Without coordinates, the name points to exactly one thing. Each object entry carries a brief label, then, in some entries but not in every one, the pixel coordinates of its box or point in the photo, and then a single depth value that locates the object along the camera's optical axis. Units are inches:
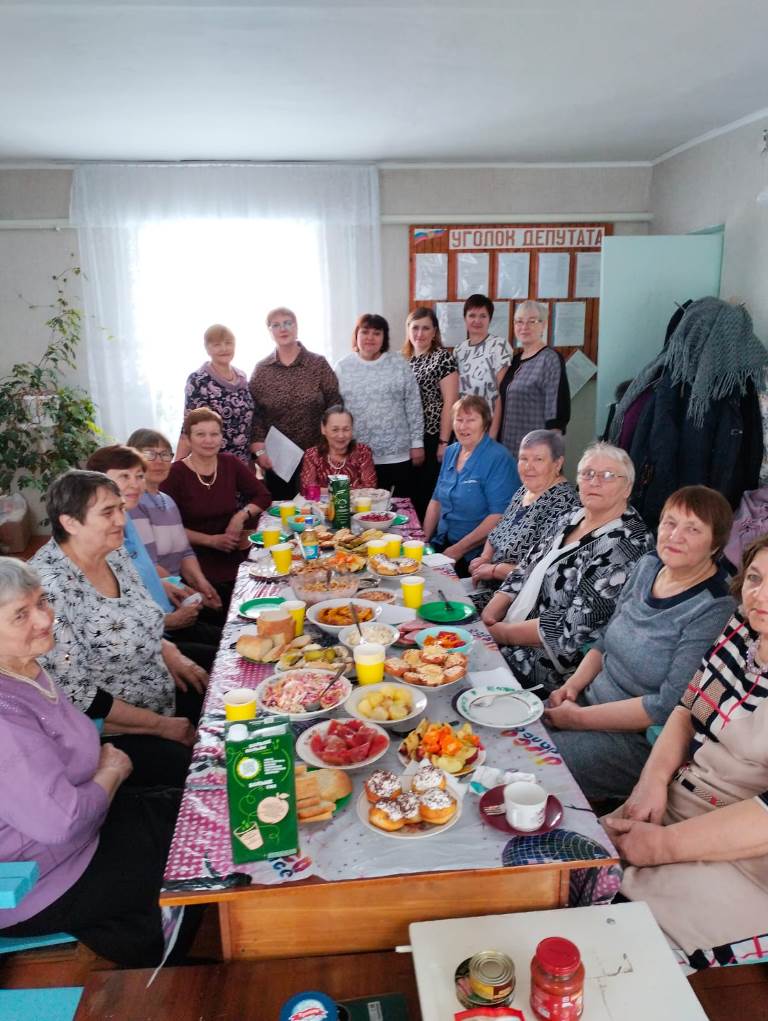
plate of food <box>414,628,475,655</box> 70.3
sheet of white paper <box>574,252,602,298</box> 209.5
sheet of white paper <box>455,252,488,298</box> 207.5
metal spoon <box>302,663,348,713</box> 59.4
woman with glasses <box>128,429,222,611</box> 112.8
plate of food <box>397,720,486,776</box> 51.6
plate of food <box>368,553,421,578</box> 93.4
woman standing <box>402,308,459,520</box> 170.9
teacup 45.9
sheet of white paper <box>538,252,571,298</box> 208.8
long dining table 43.4
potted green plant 191.8
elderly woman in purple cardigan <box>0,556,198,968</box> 51.1
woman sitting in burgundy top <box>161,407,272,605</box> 127.0
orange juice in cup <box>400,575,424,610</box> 83.1
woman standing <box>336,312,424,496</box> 161.6
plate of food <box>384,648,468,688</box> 63.6
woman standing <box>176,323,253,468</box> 159.2
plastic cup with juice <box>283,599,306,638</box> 76.0
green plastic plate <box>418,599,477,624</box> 79.1
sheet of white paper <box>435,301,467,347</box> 210.8
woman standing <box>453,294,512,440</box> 175.3
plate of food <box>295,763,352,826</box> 47.6
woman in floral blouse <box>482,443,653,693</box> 85.2
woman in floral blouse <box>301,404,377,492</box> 138.2
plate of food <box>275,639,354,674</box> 67.2
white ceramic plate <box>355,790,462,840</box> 45.3
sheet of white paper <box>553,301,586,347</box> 212.4
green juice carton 42.3
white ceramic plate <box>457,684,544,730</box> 58.5
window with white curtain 203.9
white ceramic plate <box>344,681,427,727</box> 57.6
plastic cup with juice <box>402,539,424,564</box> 97.3
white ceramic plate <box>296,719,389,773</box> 51.7
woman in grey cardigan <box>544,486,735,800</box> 69.4
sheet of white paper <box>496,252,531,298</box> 208.4
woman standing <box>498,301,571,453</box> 163.3
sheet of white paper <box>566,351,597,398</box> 214.7
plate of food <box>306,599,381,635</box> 76.1
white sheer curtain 198.8
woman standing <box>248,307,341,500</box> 160.9
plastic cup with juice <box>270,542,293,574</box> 97.4
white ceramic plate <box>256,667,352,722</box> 58.6
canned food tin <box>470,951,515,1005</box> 37.9
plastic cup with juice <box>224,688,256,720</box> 56.8
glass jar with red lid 36.4
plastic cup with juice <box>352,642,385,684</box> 63.5
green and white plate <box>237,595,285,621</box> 82.0
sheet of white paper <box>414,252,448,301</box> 207.9
